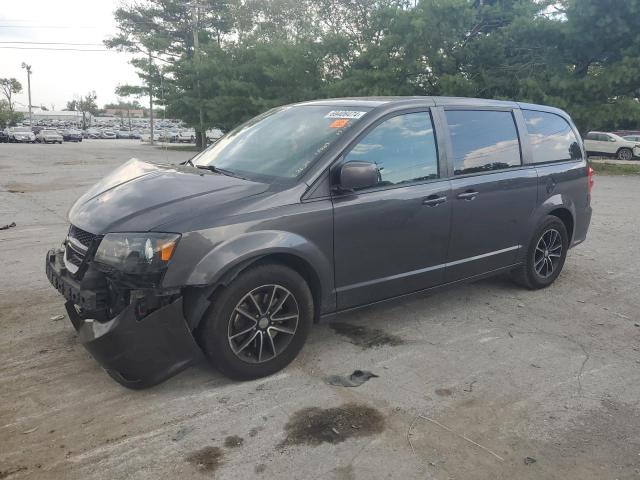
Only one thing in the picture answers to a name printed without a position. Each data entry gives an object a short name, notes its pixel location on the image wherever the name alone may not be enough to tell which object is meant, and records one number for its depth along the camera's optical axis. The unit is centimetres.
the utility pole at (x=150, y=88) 4147
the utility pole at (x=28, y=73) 9839
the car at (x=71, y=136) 5968
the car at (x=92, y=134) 7850
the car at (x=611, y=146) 2689
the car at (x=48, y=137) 4922
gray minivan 312
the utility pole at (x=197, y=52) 3478
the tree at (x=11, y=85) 10319
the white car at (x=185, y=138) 6462
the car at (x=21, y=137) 5031
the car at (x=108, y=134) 7912
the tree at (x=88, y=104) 14788
